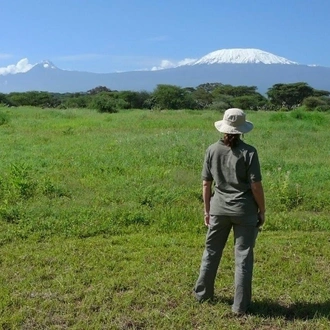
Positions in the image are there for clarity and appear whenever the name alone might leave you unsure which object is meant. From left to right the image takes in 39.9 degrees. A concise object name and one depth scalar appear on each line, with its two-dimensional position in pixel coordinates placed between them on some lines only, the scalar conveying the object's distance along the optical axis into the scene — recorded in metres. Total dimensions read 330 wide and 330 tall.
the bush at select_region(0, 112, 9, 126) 15.35
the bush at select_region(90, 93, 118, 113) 22.09
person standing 3.15
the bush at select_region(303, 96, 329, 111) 28.05
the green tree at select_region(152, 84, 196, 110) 30.23
